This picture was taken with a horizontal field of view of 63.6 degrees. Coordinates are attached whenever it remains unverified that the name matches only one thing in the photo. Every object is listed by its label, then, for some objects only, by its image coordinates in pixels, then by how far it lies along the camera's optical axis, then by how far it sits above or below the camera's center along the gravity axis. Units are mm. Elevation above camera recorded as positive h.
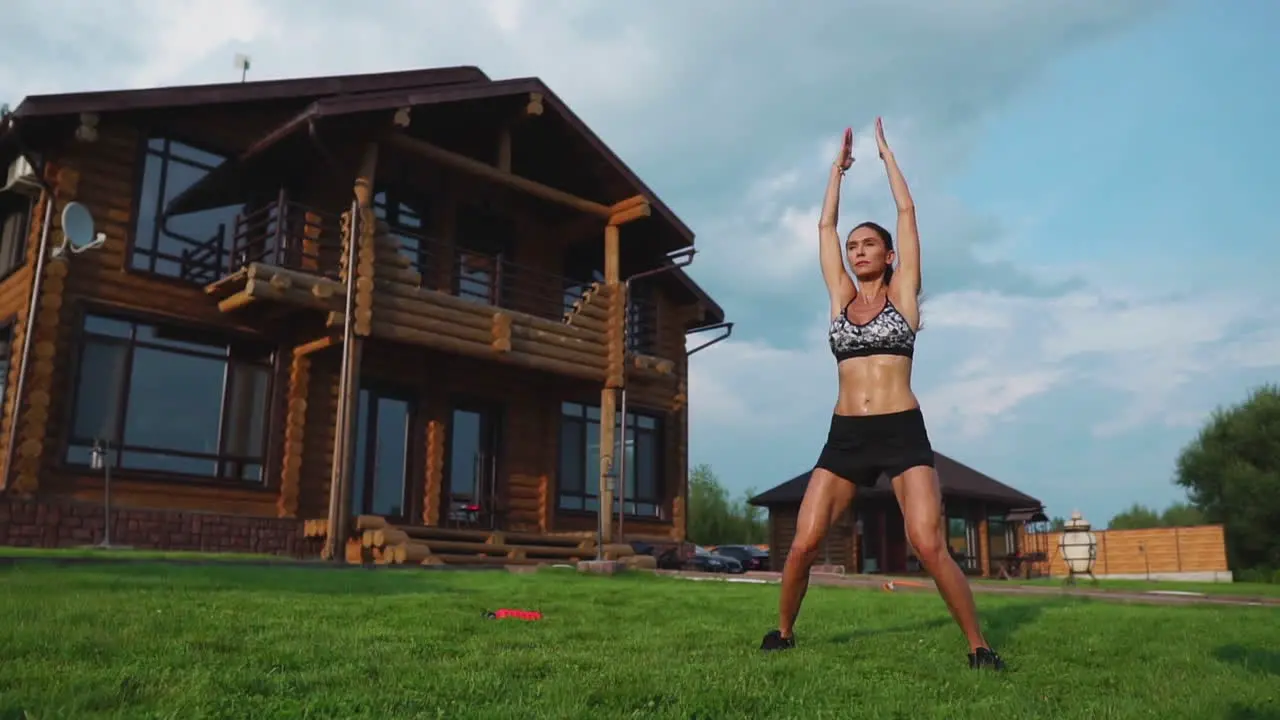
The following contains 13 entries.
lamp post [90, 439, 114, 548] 12414 +1033
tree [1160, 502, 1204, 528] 57612 +3000
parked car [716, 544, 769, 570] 33656 +188
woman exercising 4312 +601
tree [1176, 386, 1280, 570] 35531 +3292
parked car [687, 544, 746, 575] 27453 -51
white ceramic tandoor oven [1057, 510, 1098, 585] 17188 +362
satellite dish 12391 +3835
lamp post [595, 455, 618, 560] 15367 +1154
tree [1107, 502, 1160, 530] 65812 +3052
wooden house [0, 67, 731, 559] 12852 +3262
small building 28984 +1144
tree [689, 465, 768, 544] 55281 +2247
